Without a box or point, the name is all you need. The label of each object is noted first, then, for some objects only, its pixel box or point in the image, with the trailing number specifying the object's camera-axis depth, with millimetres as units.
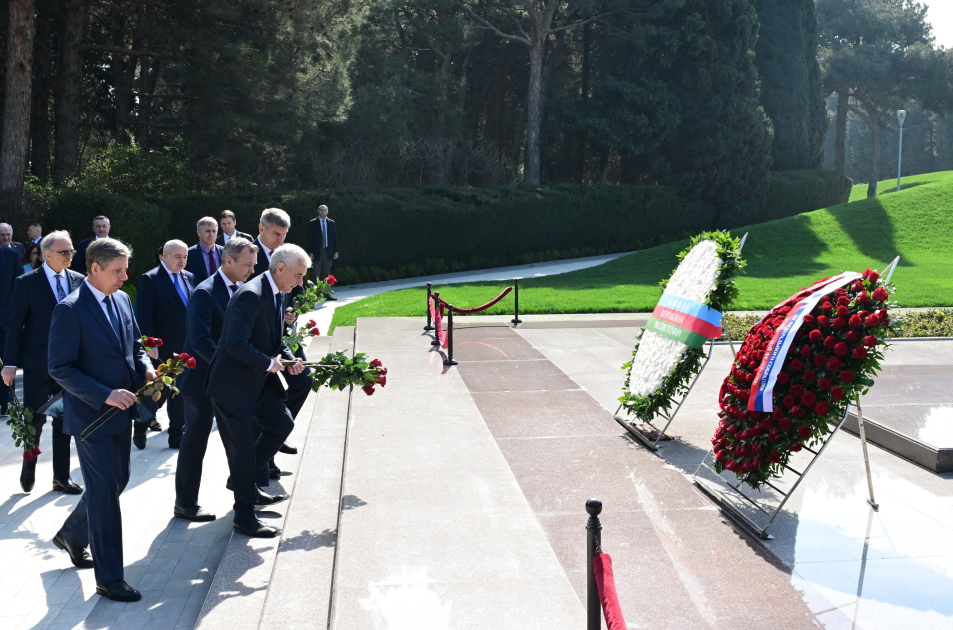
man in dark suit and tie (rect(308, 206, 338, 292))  18531
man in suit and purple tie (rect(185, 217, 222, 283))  8031
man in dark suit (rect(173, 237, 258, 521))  5672
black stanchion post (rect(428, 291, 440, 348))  11750
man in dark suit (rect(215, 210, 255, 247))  9703
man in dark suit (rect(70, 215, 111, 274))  9023
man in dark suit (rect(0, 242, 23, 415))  9461
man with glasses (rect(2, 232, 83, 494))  6434
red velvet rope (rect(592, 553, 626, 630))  3133
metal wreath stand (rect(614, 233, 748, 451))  7141
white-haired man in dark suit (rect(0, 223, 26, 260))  9609
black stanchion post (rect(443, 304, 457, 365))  10719
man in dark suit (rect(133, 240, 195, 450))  7152
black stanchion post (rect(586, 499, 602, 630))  3404
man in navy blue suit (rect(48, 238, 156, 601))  4520
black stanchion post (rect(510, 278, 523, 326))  14372
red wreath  5129
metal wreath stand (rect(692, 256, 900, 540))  5246
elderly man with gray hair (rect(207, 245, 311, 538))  5180
